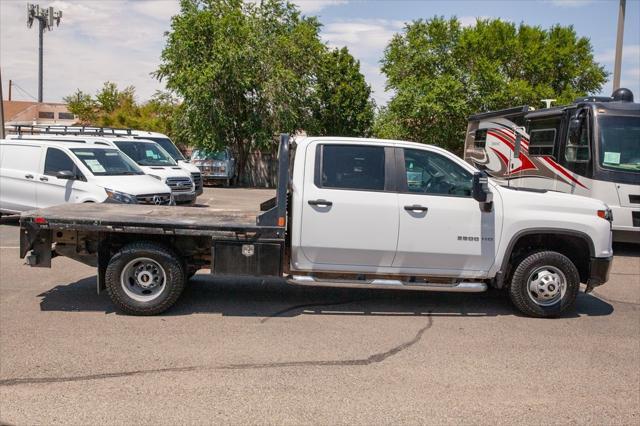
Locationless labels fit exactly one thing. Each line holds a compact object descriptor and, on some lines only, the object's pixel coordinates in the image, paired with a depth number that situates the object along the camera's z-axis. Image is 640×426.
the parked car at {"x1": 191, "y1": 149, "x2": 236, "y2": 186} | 29.10
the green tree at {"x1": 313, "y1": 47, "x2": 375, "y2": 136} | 34.22
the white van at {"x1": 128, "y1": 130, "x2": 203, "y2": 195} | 18.06
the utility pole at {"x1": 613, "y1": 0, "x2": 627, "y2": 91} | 17.16
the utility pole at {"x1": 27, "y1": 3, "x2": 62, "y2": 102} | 52.47
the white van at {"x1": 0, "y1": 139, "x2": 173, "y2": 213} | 11.99
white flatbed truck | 6.66
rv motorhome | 11.31
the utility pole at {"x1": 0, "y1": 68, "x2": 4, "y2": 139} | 20.61
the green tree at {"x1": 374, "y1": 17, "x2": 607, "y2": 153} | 29.17
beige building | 60.91
